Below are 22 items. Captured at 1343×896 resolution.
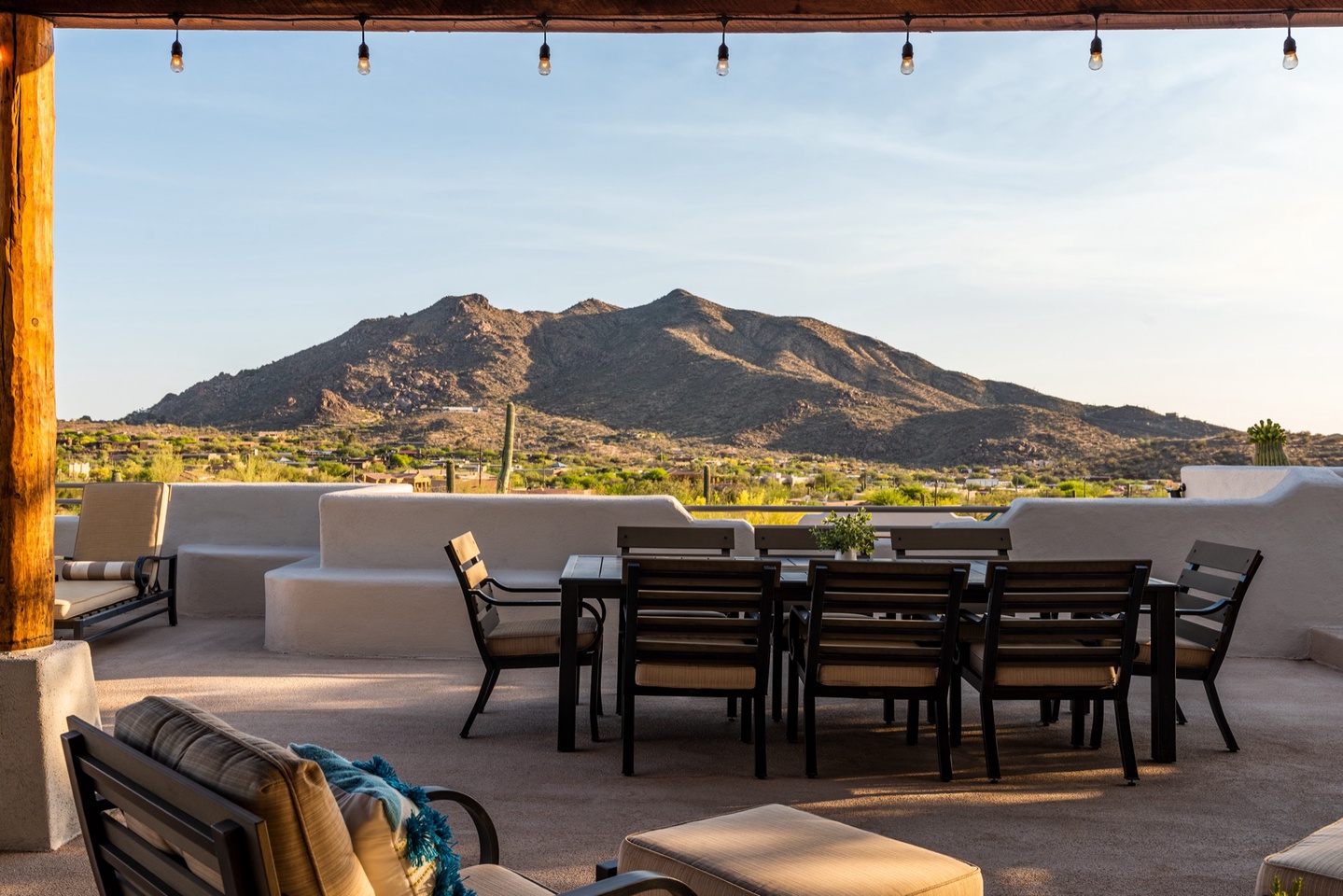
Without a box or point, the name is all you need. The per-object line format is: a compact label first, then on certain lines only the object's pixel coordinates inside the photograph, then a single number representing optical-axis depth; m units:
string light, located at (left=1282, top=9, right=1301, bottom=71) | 3.64
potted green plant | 4.29
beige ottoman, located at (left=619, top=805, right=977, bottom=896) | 1.82
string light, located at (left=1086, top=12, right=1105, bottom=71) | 3.66
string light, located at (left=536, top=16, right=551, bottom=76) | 3.85
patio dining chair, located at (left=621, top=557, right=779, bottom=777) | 3.51
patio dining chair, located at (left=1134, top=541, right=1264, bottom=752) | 3.79
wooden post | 3.04
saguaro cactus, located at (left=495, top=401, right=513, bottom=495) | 13.09
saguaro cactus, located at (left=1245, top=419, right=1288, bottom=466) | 7.27
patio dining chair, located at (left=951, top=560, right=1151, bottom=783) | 3.49
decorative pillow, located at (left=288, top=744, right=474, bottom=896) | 1.34
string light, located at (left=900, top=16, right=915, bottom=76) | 3.74
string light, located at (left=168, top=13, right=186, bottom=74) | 3.75
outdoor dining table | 3.75
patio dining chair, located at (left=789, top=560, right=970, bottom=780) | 3.46
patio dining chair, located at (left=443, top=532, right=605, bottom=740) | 3.97
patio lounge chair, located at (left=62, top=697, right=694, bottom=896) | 1.16
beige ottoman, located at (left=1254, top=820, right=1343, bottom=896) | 1.89
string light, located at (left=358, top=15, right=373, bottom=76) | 3.77
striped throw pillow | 5.94
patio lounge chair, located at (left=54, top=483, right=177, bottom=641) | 5.86
